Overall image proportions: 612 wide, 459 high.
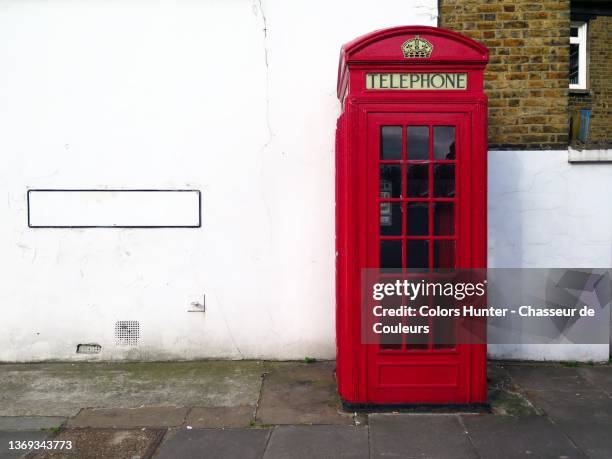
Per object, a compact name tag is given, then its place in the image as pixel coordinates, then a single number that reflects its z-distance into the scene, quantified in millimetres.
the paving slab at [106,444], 3562
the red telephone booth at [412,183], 3984
